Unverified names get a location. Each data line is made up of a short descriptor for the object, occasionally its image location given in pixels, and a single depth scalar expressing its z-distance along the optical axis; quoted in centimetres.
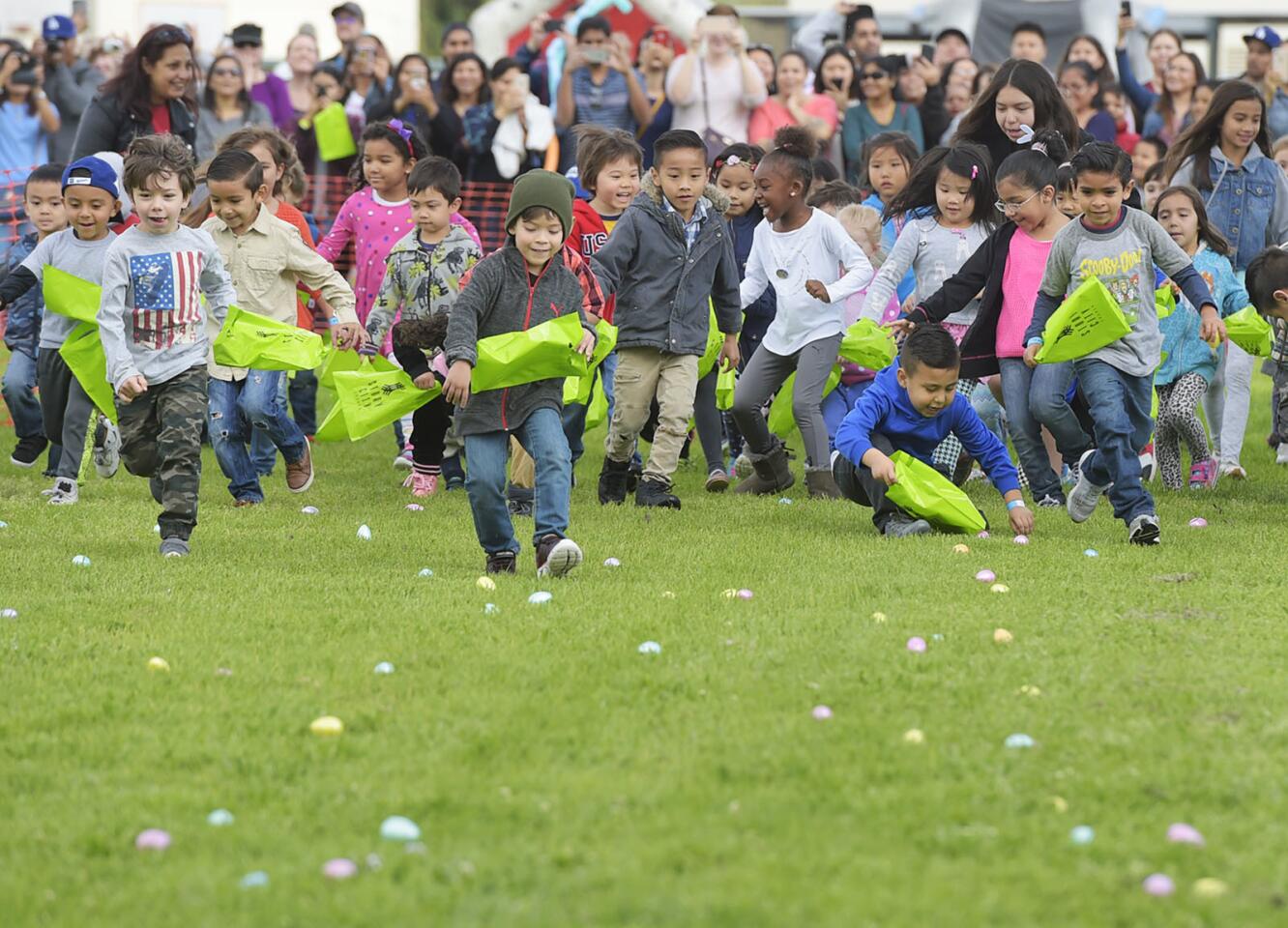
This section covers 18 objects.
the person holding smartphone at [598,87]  2939
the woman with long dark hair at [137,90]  2086
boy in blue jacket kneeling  1647
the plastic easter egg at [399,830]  827
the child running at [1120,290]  1566
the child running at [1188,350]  2012
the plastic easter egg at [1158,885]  763
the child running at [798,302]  1948
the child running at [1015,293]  1809
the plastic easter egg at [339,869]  785
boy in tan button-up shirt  1881
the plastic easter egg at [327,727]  993
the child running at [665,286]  1836
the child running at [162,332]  1534
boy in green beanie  1420
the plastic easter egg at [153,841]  830
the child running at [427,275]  1933
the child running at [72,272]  1747
